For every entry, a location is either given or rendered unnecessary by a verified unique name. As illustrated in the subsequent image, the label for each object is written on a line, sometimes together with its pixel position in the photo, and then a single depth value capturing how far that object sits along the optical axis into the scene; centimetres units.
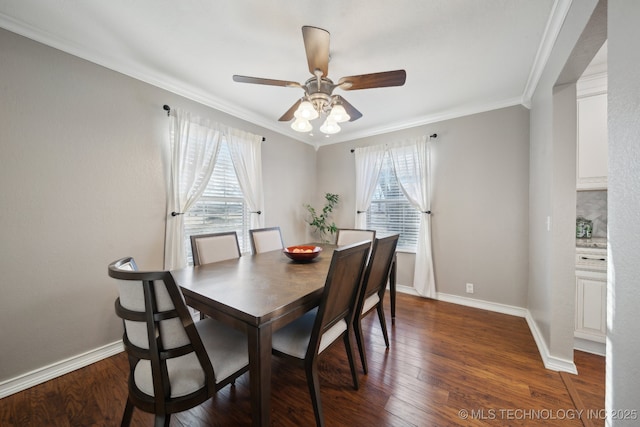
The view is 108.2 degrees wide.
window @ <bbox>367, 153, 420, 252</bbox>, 349
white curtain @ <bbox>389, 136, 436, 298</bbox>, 318
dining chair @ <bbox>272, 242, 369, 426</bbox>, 123
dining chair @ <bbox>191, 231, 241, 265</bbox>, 204
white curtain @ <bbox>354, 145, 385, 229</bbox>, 363
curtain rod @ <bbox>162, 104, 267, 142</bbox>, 234
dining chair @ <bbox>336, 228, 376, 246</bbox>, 273
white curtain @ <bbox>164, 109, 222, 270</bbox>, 237
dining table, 100
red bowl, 196
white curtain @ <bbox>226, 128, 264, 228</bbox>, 298
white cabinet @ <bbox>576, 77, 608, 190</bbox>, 204
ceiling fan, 147
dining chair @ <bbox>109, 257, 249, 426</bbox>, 90
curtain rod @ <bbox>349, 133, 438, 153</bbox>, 314
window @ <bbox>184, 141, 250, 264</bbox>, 269
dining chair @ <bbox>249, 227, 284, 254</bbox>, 255
